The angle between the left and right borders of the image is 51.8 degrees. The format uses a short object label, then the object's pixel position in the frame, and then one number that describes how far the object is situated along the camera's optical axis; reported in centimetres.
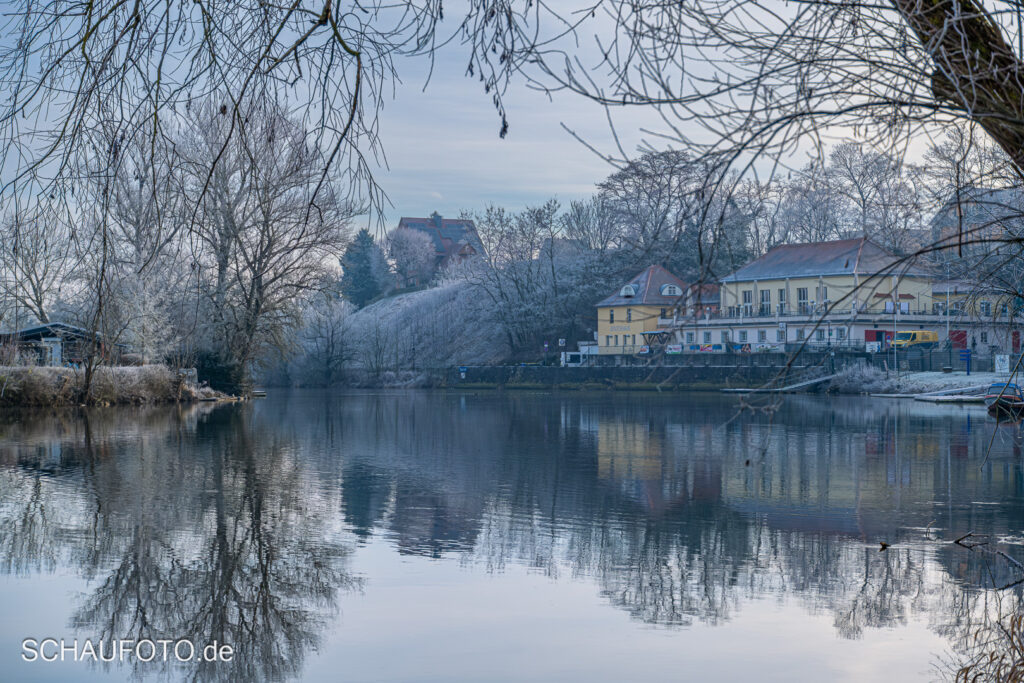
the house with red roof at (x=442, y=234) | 13150
